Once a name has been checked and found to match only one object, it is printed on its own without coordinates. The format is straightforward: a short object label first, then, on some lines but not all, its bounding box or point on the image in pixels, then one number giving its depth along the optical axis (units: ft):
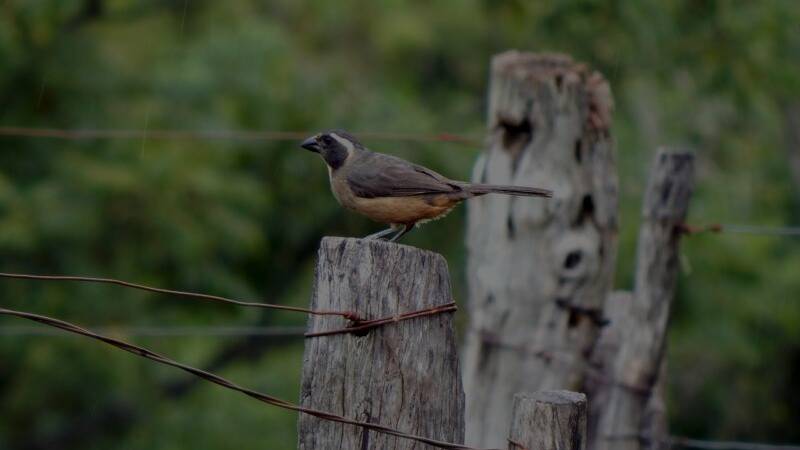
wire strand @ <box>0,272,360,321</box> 20.61
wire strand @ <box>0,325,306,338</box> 41.44
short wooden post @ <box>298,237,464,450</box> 20.99
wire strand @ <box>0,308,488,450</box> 20.02
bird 30.12
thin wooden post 37.40
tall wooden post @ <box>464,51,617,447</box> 35.86
